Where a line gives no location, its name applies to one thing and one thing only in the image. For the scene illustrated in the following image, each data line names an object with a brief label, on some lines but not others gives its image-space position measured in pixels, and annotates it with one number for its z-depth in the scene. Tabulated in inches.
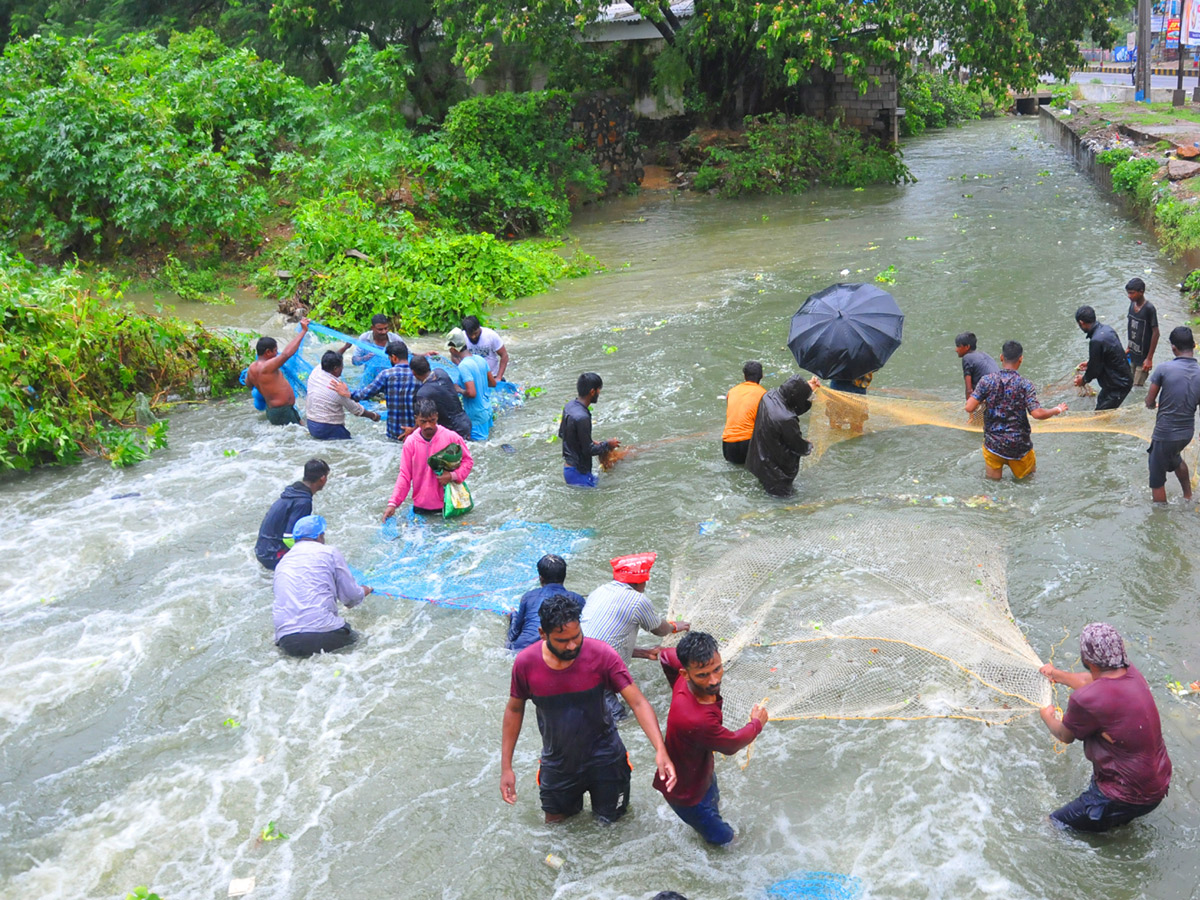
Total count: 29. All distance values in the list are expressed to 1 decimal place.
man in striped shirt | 215.3
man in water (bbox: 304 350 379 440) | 388.2
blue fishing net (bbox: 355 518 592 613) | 285.6
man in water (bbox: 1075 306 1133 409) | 353.7
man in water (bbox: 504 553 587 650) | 222.2
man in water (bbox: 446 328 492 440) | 388.5
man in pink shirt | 312.3
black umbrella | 347.3
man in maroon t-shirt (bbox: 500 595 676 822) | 169.9
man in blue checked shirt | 380.2
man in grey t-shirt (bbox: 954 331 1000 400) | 346.0
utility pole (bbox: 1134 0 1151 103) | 1093.8
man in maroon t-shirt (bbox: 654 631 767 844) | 166.7
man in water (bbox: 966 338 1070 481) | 320.5
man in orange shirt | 351.3
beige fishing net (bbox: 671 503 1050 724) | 212.7
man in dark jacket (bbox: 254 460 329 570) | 288.4
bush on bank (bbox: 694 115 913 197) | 959.0
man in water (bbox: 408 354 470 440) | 360.2
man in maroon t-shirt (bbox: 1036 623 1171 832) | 172.7
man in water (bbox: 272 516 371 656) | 260.2
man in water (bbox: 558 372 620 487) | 324.2
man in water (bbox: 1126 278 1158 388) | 362.6
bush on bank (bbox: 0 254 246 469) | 401.7
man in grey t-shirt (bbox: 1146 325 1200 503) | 287.7
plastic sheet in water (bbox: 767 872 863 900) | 178.2
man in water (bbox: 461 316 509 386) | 403.2
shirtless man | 412.2
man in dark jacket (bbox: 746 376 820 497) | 320.2
